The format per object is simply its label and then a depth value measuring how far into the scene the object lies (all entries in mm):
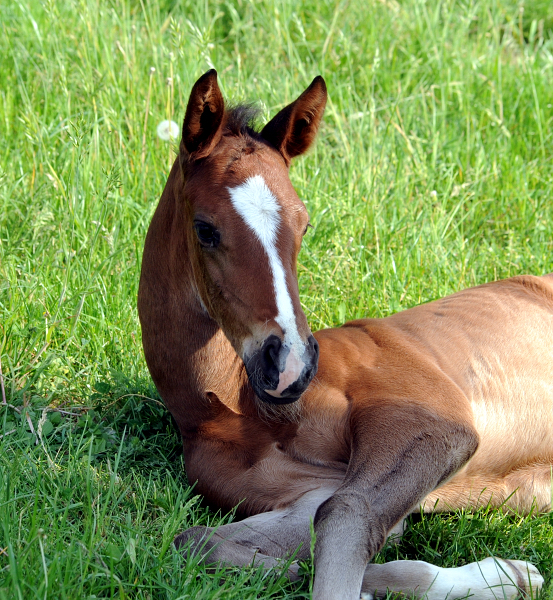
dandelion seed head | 9048
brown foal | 4687
